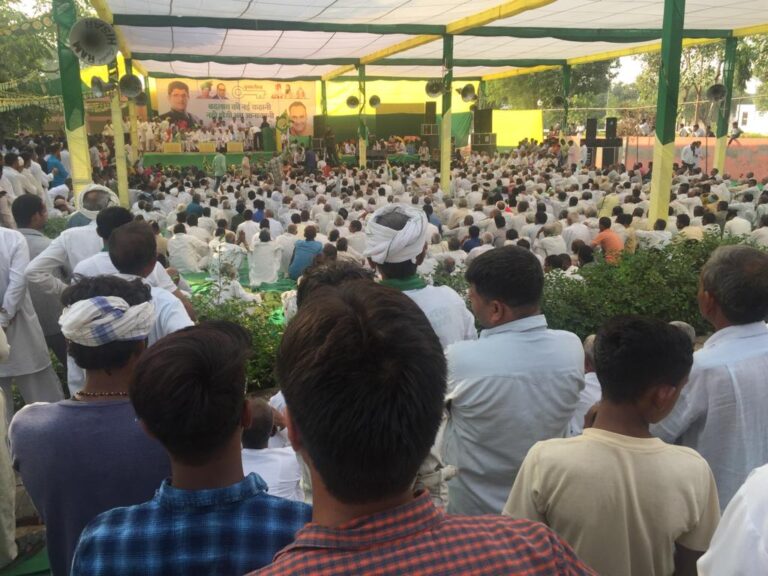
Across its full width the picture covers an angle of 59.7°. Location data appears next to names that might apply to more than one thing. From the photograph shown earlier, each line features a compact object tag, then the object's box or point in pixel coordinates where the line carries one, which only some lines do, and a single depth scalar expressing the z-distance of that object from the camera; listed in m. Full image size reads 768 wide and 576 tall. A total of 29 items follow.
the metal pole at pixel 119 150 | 10.50
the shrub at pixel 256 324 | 4.32
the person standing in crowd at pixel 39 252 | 4.11
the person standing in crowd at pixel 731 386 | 2.04
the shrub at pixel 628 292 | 5.31
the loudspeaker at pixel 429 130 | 27.40
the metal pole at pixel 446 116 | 13.47
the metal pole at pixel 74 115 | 7.64
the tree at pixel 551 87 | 32.12
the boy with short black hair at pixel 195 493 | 1.30
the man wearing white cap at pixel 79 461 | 1.73
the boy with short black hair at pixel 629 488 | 1.61
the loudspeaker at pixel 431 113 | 27.94
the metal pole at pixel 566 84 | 21.11
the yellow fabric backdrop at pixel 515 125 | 29.06
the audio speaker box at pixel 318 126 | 27.83
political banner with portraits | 27.06
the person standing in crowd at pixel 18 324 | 3.61
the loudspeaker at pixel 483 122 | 26.16
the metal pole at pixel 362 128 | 18.33
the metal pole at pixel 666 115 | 8.75
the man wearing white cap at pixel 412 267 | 2.81
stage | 24.03
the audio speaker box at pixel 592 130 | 21.41
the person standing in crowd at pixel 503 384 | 2.13
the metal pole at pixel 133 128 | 19.50
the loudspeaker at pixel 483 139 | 26.19
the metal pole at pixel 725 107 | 14.77
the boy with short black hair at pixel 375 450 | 0.89
